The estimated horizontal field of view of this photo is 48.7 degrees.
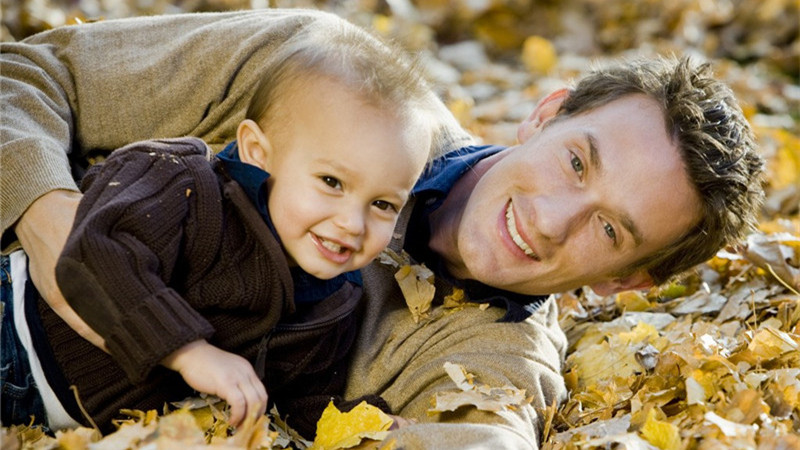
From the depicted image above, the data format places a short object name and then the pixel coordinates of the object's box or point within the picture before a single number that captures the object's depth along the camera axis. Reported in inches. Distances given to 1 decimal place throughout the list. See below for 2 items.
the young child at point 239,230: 81.8
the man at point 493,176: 112.0
